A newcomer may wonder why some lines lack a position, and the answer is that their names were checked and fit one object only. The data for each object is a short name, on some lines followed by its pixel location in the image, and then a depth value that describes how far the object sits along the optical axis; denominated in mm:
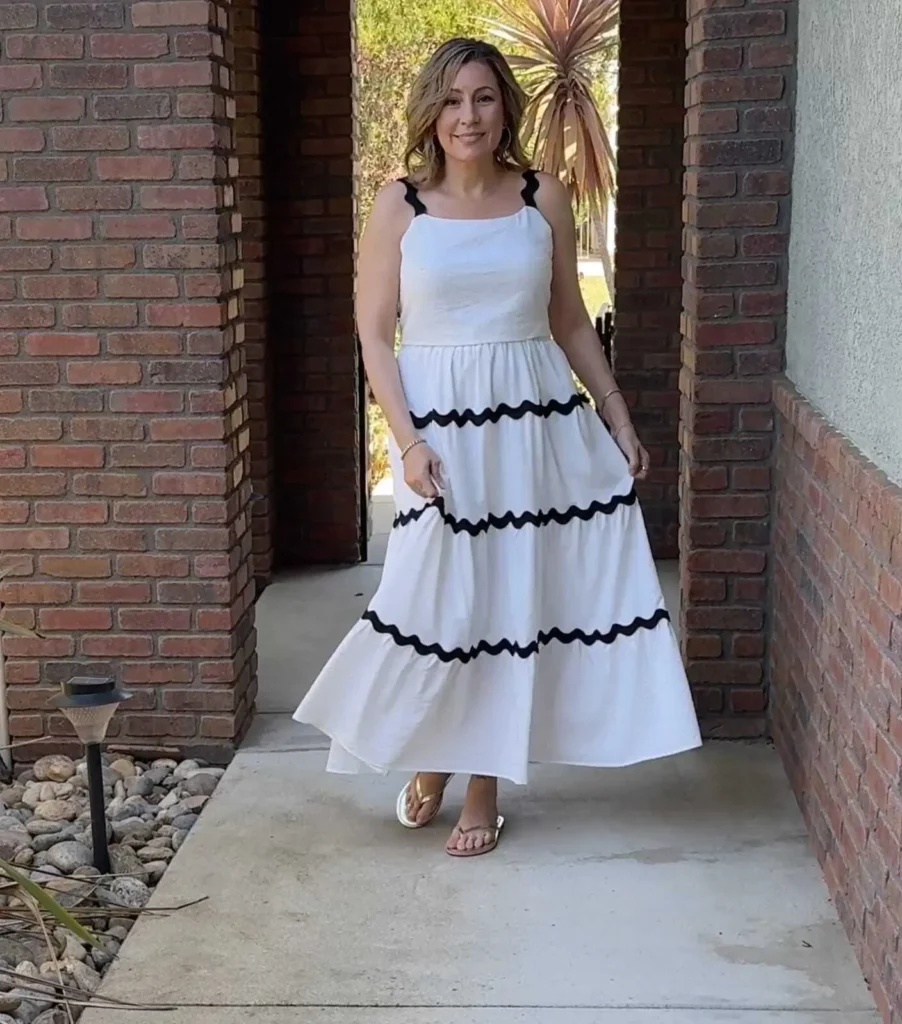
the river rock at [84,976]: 2746
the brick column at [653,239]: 5785
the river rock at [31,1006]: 2678
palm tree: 11406
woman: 3055
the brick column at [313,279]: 5566
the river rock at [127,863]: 3266
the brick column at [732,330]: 3627
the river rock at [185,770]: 3807
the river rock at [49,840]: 3377
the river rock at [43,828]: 3455
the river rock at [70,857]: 3240
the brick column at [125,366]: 3578
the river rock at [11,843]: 3326
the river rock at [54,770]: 3870
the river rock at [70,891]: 3086
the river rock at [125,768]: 3814
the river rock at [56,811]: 3576
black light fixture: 3074
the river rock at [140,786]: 3703
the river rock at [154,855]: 3344
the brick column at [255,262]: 5234
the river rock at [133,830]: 3459
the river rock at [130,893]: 3096
